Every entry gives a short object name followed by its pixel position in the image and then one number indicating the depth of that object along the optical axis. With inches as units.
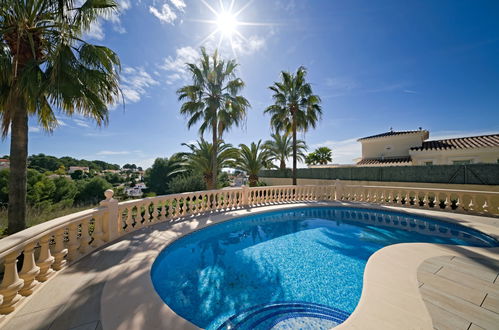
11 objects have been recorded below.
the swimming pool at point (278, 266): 117.4
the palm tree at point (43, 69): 189.3
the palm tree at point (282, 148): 918.4
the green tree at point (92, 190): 1041.5
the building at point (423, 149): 541.3
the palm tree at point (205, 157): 554.6
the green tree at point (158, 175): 1087.7
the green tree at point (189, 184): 617.9
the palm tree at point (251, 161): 722.2
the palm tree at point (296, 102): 572.1
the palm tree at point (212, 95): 432.5
